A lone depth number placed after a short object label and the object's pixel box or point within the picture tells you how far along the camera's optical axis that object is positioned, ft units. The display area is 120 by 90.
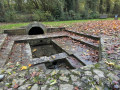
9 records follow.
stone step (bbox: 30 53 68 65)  10.72
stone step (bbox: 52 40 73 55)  12.82
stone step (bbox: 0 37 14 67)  9.47
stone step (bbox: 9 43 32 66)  10.71
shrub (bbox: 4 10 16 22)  40.70
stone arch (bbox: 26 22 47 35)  22.57
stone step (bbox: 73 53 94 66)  9.86
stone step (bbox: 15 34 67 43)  18.51
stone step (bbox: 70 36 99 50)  12.80
